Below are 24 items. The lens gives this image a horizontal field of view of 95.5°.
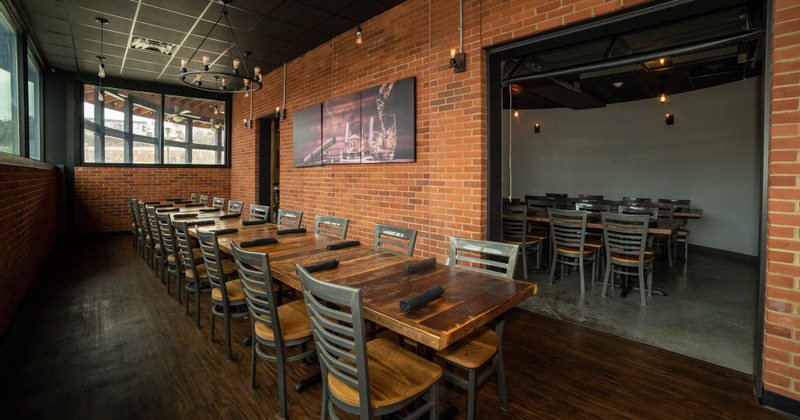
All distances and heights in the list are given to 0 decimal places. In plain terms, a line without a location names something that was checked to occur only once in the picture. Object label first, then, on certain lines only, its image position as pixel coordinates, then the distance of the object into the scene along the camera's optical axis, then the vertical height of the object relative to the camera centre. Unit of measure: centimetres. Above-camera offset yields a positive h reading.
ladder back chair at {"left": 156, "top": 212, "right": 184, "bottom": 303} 340 -46
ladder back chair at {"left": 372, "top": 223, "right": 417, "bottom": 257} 272 -28
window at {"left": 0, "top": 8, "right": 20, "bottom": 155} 431 +134
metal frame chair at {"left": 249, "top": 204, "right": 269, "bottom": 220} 476 -20
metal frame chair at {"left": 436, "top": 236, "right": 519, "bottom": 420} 168 -74
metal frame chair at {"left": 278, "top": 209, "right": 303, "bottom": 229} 399 -24
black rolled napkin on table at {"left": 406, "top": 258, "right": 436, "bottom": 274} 203 -38
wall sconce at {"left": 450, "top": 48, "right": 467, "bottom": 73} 341 +129
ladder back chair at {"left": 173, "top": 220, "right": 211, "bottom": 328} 285 -62
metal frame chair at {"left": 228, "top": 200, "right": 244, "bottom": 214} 538 -13
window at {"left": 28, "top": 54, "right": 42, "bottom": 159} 613 +151
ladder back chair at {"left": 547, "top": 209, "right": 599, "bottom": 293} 422 -43
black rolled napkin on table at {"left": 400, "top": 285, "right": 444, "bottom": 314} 143 -42
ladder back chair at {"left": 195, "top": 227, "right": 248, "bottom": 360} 239 -62
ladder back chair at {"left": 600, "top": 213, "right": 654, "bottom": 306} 375 -45
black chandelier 367 +234
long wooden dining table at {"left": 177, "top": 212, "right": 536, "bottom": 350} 135 -44
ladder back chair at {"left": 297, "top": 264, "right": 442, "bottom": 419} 131 -74
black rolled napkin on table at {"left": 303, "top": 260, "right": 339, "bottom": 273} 202 -39
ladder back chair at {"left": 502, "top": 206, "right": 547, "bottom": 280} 470 -42
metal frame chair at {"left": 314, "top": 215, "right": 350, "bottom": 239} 347 -27
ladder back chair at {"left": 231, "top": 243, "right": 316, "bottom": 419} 185 -69
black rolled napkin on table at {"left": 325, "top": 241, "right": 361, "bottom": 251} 259 -35
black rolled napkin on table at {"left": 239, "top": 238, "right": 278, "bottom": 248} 271 -34
